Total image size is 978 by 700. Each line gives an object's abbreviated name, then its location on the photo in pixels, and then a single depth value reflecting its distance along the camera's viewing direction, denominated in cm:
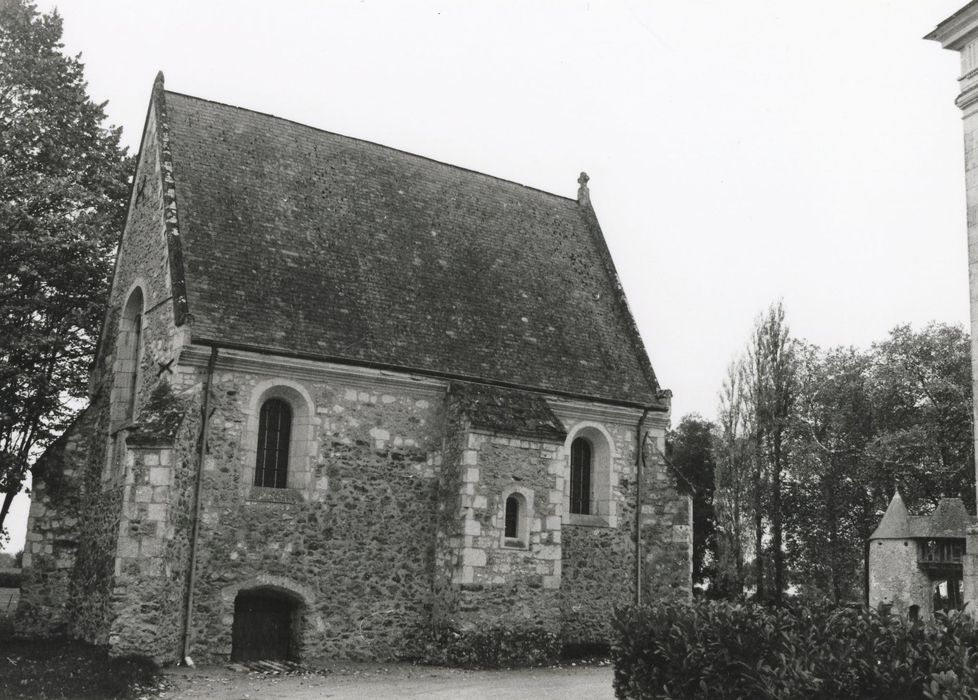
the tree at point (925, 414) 4053
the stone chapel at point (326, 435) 1769
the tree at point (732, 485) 3644
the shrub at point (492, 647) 1833
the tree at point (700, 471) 4225
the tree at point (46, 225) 2219
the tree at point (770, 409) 3862
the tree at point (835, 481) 4472
